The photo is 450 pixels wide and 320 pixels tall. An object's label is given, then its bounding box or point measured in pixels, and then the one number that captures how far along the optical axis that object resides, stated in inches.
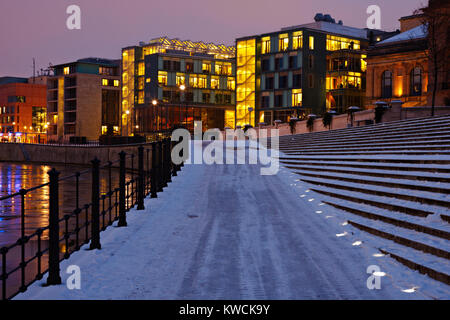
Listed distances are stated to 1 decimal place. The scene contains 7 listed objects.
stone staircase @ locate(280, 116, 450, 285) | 324.2
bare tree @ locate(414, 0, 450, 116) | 1675.7
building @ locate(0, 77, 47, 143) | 5585.6
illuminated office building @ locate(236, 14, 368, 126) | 3105.3
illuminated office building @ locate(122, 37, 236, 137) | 3619.6
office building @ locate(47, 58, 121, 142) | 4468.5
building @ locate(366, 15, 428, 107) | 2158.0
